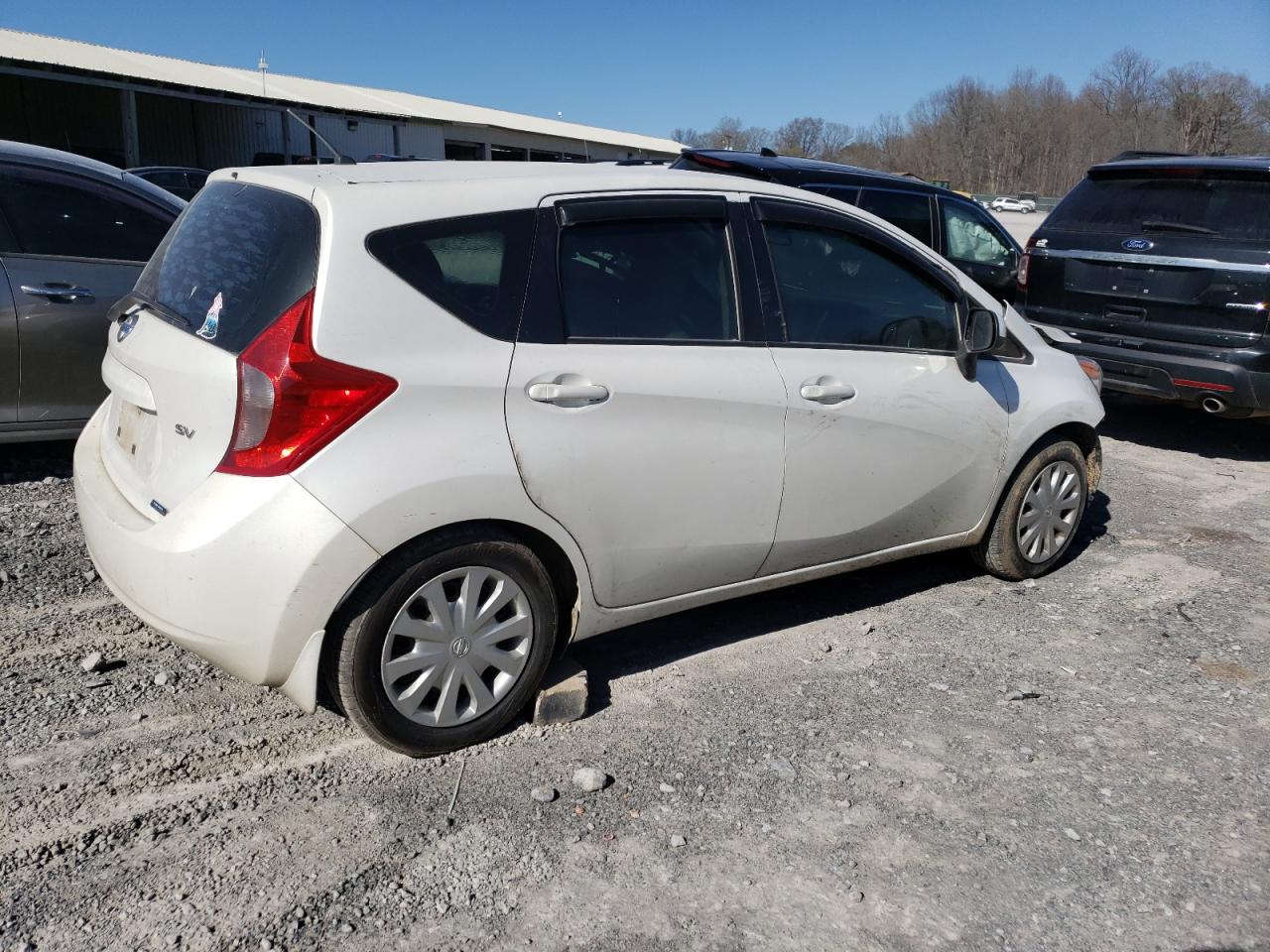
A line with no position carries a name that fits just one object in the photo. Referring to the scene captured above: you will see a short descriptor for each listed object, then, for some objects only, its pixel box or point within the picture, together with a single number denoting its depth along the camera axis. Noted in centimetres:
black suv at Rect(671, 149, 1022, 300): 748
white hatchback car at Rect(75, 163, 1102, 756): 288
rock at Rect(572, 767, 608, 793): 315
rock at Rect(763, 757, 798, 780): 327
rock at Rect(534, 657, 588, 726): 347
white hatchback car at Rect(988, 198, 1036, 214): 5356
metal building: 2780
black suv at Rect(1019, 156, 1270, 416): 663
